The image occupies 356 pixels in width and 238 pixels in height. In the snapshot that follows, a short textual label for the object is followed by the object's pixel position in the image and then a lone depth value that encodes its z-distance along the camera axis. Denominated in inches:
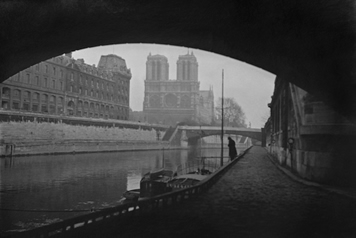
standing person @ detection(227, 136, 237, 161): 848.6
